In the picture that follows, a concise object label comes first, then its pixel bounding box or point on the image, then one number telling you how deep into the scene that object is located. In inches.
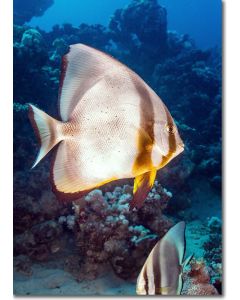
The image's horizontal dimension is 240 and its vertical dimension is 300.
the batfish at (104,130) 37.1
